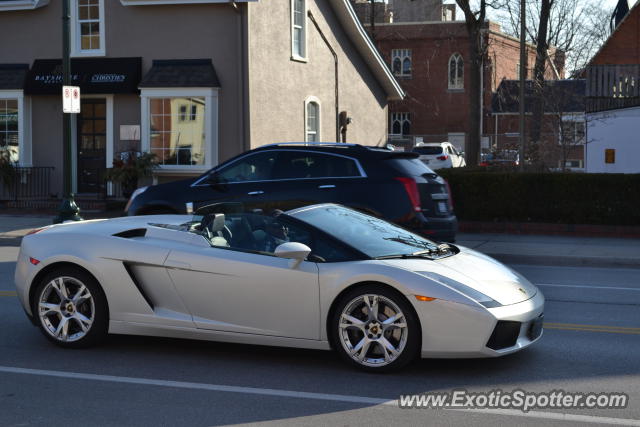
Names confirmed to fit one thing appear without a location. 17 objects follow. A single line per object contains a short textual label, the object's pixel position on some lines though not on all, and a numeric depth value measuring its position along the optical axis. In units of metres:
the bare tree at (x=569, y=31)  37.09
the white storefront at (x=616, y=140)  24.92
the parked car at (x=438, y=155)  40.42
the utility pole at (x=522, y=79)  23.86
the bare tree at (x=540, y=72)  30.28
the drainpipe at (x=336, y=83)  28.32
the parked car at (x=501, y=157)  41.16
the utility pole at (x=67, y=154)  17.48
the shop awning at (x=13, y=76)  24.17
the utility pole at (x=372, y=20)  46.18
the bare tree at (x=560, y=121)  29.64
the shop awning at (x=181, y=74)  22.98
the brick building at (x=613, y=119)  25.05
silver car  6.63
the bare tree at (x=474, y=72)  31.28
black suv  12.79
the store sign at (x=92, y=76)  23.56
